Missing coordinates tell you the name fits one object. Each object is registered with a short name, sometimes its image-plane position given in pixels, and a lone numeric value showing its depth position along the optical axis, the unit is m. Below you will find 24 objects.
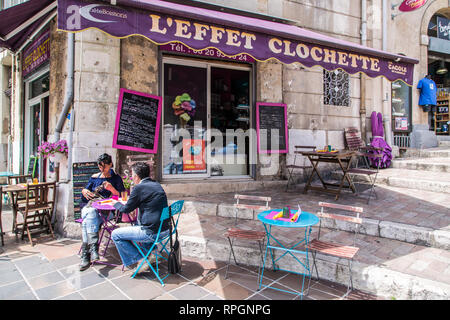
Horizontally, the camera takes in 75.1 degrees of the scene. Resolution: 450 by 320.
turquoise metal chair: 3.22
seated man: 3.29
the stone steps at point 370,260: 2.78
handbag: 3.38
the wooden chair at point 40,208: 4.55
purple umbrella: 7.91
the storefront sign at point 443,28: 11.07
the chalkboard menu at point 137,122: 5.39
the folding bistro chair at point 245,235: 3.33
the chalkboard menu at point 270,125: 6.87
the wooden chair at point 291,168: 6.62
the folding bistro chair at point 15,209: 4.77
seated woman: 3.64
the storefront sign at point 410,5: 8.27
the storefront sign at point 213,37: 3.42
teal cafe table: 3.00
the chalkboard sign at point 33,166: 6.70
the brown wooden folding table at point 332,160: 5.53
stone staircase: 2.90
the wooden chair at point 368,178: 5.53
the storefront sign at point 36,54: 6.03
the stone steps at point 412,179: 5.83
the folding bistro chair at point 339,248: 2.88
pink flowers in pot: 4.96
